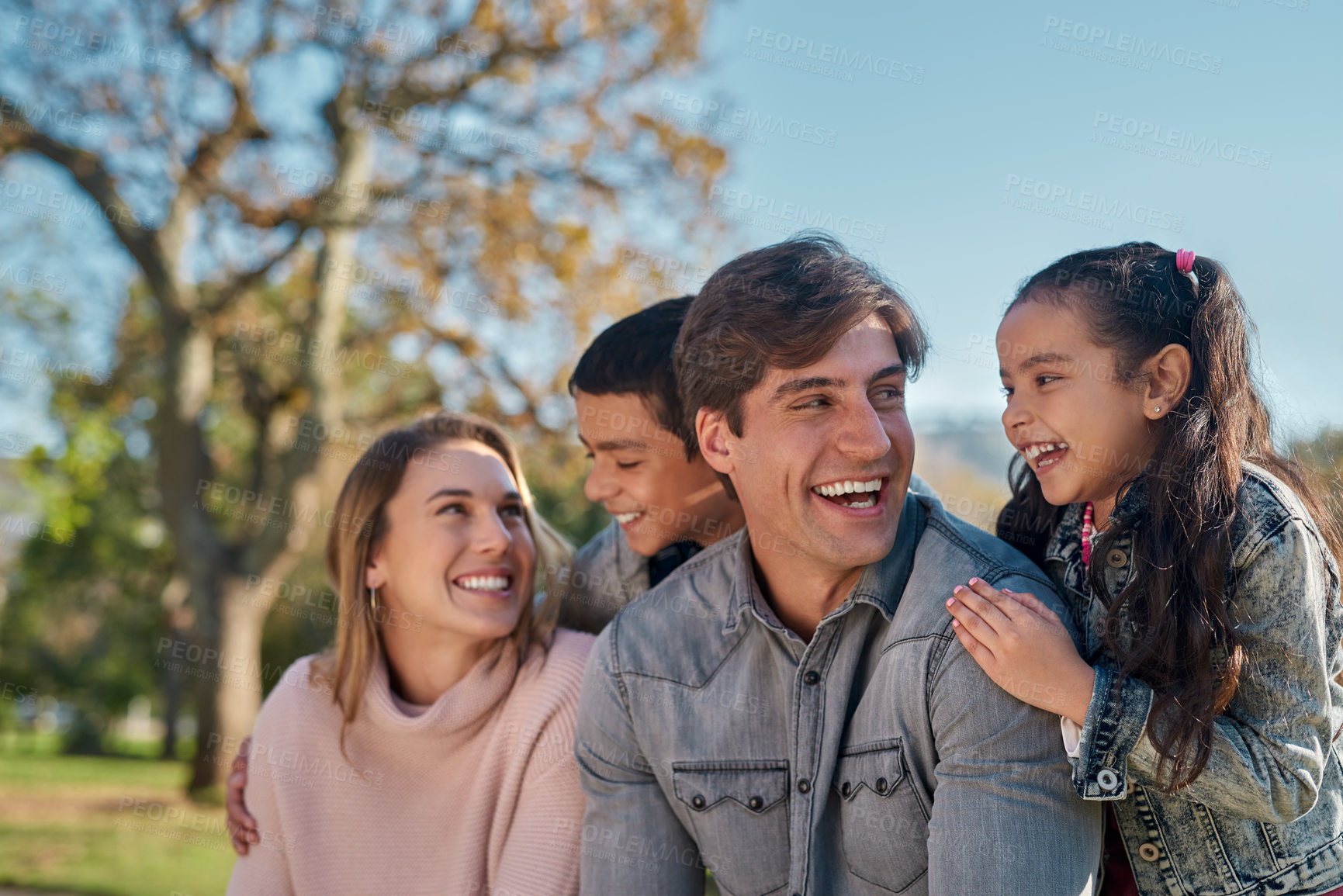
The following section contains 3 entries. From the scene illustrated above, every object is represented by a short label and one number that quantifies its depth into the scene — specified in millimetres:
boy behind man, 3482
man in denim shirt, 2225
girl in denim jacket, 2135
